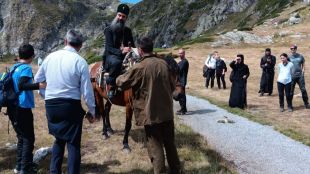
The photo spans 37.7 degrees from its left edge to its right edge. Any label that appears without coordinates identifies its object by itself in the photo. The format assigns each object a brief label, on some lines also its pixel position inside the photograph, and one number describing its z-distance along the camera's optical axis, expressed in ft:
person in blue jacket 27.99
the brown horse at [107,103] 35.58
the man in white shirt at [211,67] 92.58
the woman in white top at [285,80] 59.98
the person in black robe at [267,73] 80.17
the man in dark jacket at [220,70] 90.84
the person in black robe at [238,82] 63.31
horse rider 35.01
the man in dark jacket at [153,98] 25.55
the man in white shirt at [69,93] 23.94
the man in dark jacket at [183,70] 58.36
